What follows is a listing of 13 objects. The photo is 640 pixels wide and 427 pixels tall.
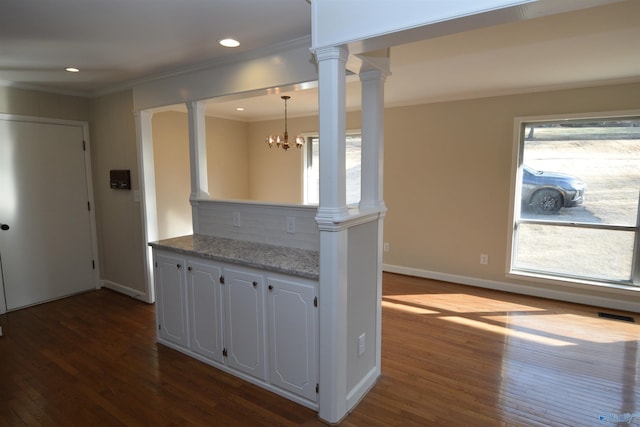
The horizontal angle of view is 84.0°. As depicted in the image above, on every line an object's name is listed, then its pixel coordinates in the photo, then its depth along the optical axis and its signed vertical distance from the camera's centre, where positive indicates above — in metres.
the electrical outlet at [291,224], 2.68 -0.38
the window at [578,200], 3.82 -0.31
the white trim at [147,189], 3.88 -0.17
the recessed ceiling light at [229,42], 2.60 +0.97
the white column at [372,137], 2.28 +0.23
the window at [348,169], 5.70 +0.06
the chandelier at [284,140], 4.77 +0.46
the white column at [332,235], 1.91 -0.34
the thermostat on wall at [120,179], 4.04 -0.06
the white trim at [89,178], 4.05 -0.05
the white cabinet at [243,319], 2.20 -1.02
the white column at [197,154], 3.29 +0.18
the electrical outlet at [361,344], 2.30 -1.11
